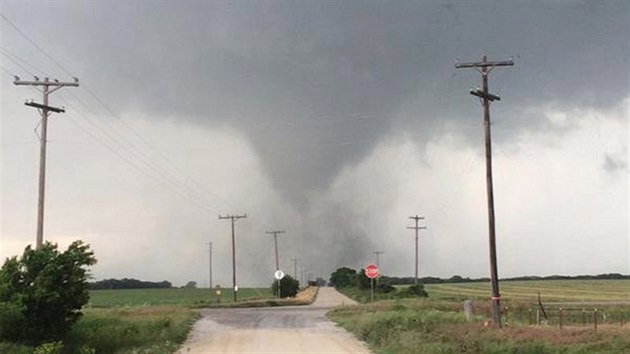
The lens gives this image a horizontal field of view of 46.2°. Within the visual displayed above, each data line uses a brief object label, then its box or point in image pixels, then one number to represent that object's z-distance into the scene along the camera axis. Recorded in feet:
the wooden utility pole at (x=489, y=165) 103.55
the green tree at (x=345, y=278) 516.94
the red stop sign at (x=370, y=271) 177.48
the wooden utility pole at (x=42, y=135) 112.47
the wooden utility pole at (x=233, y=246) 284.12
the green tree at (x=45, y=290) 83.76
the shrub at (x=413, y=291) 261.15
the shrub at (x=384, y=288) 306.96
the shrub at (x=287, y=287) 317.46
